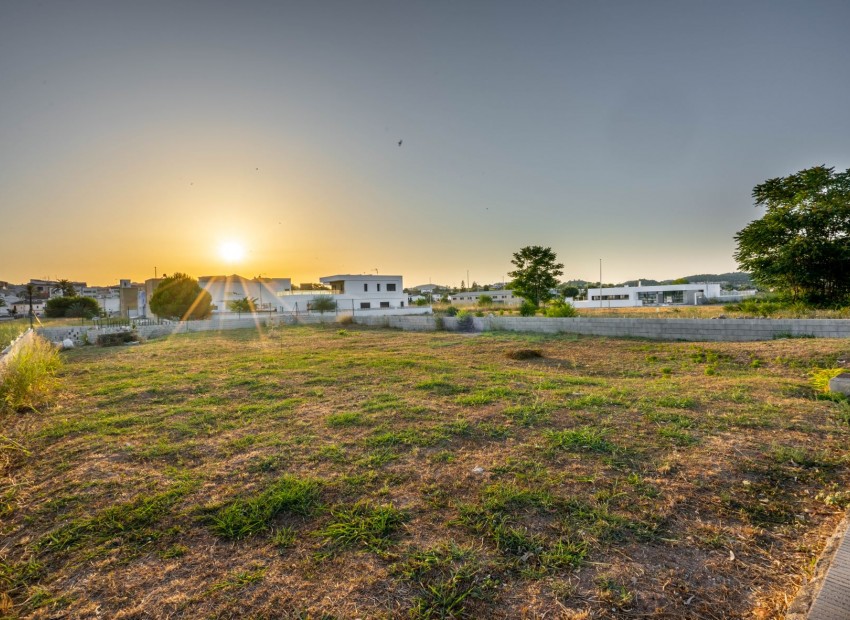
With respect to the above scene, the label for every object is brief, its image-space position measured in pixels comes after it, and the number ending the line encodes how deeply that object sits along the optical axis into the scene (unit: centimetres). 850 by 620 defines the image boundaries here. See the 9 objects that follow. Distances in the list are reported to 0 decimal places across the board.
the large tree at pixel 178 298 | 2280
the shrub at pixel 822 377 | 432
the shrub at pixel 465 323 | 1382
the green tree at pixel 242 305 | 2639
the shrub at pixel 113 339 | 1176
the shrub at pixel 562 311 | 1312
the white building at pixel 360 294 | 3131
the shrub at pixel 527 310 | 1558
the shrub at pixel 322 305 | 2459
